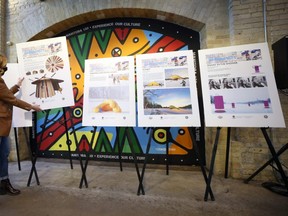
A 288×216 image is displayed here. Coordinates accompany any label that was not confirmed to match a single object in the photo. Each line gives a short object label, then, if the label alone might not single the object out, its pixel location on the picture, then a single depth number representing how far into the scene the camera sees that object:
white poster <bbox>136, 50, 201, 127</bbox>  2.01
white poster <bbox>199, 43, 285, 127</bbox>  1.89
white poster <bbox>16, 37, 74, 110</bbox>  2.36
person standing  2.05
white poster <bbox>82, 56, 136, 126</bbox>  2.16
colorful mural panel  3.11
